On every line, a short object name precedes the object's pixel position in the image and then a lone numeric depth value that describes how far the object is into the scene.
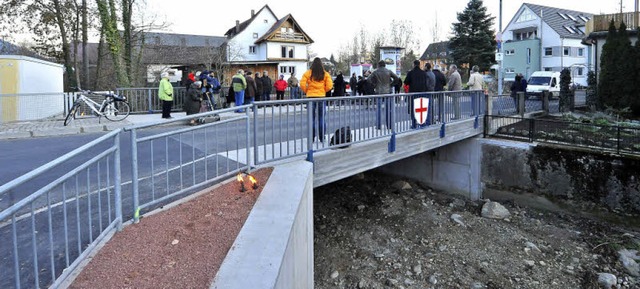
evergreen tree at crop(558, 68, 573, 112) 18.58
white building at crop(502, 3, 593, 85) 52.66
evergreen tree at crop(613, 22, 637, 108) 17.77
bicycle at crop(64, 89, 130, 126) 13.91
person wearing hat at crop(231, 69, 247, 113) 15.73
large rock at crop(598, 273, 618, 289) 8.02
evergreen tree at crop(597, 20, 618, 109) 18.41
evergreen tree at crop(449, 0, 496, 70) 49.34
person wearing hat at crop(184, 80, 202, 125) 13.63
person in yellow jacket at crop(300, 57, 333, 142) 8.26
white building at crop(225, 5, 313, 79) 59.47
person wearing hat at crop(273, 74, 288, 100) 20.05
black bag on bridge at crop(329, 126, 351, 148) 7.86
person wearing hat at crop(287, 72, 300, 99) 21.36
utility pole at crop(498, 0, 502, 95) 20.15
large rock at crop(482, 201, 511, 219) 11.32
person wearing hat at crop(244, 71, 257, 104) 16.35
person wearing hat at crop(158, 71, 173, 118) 14.24
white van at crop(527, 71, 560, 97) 31.55
